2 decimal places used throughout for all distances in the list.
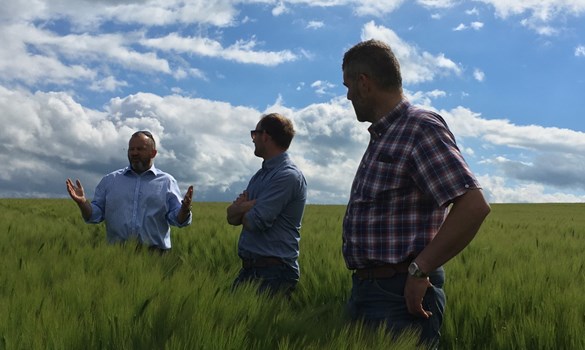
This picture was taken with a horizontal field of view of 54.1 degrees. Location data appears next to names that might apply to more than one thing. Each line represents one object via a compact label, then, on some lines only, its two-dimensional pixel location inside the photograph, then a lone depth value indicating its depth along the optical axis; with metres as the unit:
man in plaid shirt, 2.14
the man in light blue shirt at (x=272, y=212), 3.65
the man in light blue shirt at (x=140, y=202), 4.76
